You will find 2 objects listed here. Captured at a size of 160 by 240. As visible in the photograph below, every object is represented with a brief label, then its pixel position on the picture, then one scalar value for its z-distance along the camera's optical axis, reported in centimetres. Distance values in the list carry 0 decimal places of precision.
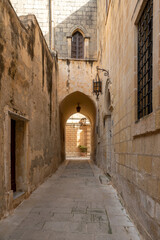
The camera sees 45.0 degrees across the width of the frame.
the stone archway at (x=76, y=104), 1171
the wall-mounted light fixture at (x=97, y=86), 892
